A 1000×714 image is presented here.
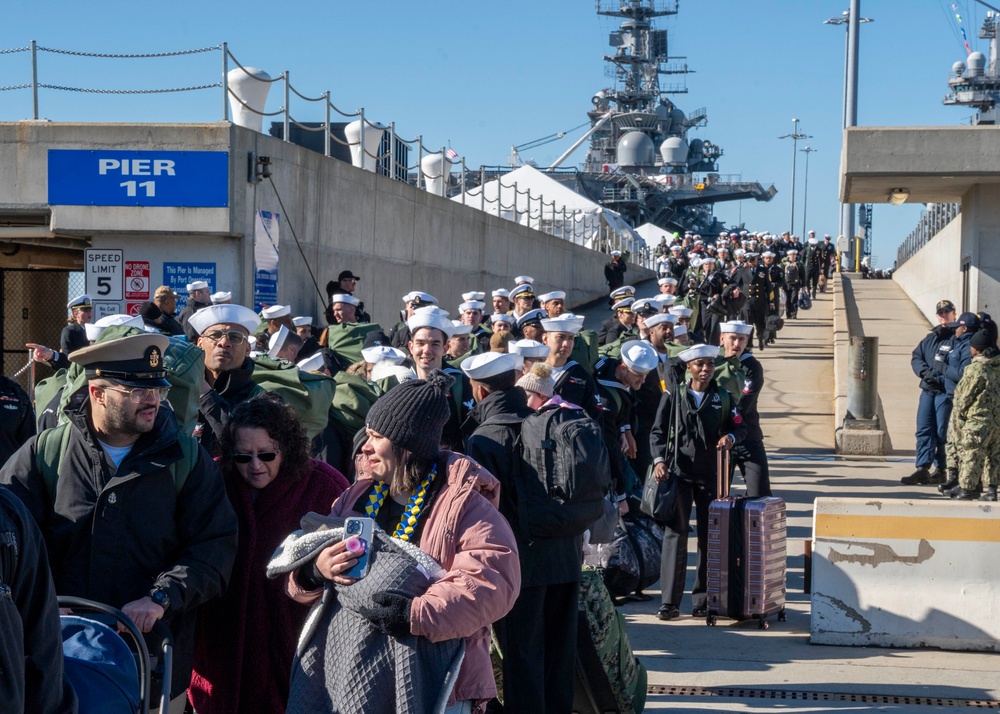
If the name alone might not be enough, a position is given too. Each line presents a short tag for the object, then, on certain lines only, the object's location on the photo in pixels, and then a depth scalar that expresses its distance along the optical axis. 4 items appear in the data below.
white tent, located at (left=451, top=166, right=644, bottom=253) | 32.03
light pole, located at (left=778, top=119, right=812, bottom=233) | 96.81
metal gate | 17.88
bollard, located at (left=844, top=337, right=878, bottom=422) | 15.82
